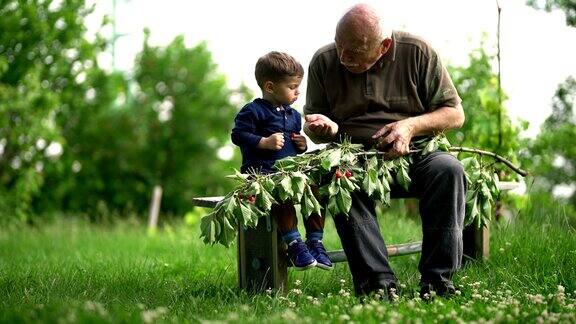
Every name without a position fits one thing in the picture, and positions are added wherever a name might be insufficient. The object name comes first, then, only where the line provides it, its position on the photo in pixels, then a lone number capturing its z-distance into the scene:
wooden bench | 4.83
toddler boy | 4.74
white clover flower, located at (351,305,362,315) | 3.83
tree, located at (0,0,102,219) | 10.91
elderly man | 4.59
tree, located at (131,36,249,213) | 14.60
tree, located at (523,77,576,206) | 7.87
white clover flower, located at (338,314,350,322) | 3.66
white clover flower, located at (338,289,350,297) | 4.42
